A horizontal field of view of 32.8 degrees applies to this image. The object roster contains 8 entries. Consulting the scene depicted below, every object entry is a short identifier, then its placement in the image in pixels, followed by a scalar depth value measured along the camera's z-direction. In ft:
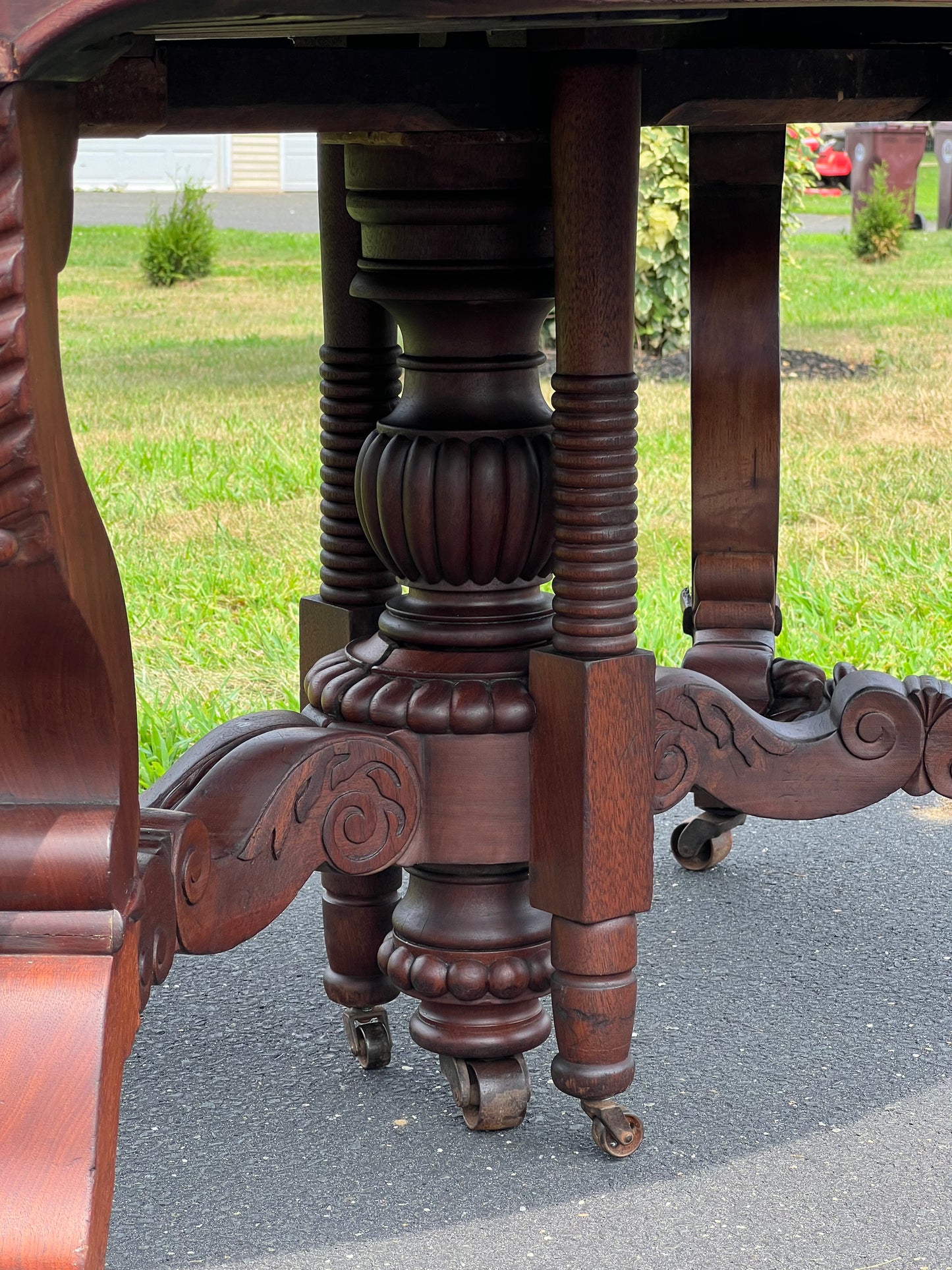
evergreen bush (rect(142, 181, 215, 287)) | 30.42
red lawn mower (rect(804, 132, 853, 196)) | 63.16
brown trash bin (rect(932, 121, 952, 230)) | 46.09
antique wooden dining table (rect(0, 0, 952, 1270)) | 2.98
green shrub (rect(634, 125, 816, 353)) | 18.20
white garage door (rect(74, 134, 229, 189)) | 71.72
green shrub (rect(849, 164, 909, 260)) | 32.53
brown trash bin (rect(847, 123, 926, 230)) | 44.19
